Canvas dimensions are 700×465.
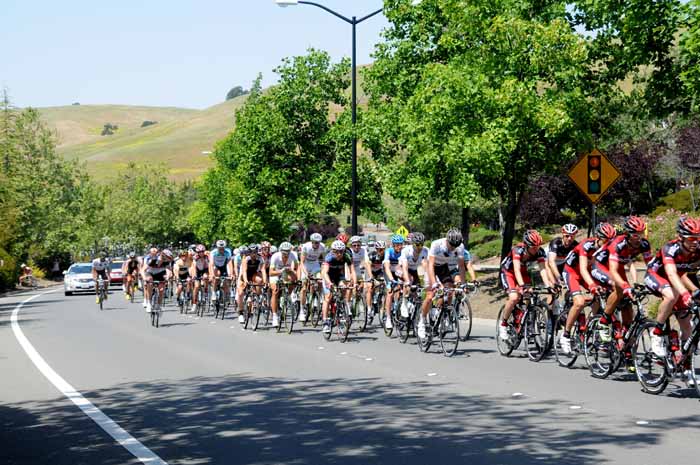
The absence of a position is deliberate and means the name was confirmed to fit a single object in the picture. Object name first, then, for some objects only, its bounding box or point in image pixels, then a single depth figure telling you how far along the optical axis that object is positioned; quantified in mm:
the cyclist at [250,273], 20812
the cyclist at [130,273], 32594
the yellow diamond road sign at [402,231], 35716
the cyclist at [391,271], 17906
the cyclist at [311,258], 19219
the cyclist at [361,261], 18875
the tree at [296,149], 46500
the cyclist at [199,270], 26578
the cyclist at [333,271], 17562
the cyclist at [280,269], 19641
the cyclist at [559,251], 13497
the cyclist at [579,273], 11953
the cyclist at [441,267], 15047
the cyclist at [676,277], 9805
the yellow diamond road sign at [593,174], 18359
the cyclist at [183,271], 27641
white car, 42750
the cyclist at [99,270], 30875
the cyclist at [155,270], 23453
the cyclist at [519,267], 13625
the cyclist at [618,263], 11055
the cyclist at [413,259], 16047
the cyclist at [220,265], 25016
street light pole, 30859
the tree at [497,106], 25516
